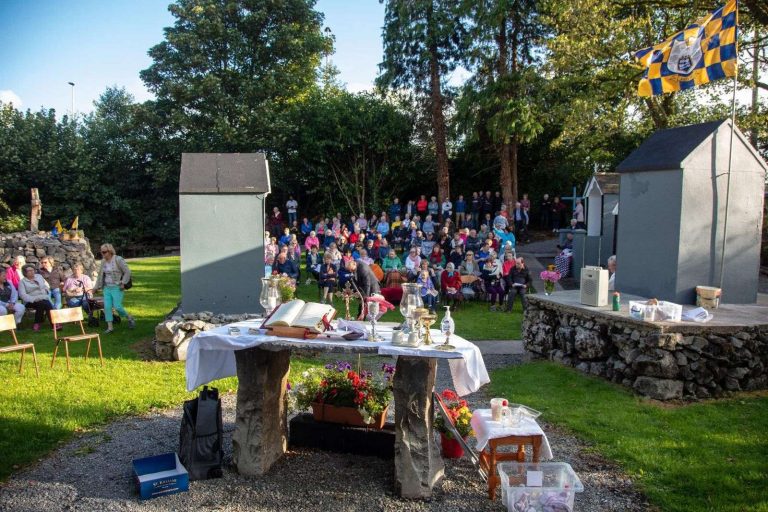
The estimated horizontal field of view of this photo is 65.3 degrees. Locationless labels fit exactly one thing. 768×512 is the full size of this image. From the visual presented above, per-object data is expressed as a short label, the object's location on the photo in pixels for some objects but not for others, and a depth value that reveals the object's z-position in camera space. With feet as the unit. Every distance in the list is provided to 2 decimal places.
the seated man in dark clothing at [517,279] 45.91
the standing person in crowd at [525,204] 74.84
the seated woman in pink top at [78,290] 40.01
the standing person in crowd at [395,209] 76.79
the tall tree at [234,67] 86.63
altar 15.52
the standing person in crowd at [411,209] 71.45
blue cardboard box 15.49
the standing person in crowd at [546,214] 82.12
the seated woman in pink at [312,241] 60.67
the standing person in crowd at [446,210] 74.08
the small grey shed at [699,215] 29.45
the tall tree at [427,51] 75.36
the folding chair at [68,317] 28.24
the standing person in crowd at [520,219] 75.20
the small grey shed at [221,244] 35.35
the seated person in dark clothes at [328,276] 47.52
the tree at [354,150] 85.46
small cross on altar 19.71
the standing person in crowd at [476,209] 73.67
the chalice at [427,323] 15.67
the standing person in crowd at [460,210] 74.18
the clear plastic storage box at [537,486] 14.57
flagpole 29.58
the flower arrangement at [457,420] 17.90
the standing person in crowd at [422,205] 76.59
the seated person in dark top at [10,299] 36.88
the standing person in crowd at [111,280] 36.18
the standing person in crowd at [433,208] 75.55
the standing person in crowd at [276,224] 77.97
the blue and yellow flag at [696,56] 29.84
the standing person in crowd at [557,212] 79.00
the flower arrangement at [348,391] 18.03
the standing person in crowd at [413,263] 49.36
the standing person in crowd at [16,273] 38.81
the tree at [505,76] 65.98
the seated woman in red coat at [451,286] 46.11
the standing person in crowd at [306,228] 74.57
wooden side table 15.79
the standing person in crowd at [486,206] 75.10
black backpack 16.48
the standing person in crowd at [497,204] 78.56
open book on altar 16.05
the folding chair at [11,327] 25.94
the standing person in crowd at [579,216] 66.59
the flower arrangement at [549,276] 39.85
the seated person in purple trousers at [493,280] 46.93
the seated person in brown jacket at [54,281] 40.18
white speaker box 28.66
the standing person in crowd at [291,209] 82.17
